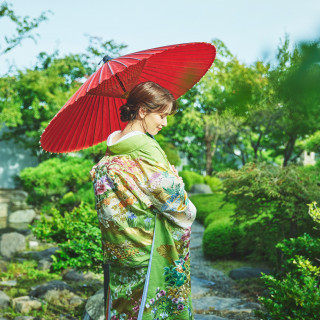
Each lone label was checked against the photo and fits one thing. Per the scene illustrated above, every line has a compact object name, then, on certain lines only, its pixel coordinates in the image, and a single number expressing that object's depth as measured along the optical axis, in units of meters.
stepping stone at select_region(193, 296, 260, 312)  3.71
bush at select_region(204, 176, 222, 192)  16.35
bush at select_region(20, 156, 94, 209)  8.17
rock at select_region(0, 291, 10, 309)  4.06
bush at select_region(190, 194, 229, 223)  10.29
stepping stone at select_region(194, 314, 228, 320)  3.18
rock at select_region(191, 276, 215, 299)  4.56
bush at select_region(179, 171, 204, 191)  15.60
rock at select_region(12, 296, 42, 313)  3.94
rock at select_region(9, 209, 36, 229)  10.86
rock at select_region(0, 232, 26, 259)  7.24
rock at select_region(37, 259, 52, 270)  5.95
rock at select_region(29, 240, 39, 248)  7.88
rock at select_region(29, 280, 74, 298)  4.29
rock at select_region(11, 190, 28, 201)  13.95
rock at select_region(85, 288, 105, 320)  3.26
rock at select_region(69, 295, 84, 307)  4.07
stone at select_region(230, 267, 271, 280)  5.31
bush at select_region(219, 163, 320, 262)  4.23
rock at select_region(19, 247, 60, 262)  6.81
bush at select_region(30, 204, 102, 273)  3.92
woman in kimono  1.75
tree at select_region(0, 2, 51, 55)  8.55
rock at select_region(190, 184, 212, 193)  15.06
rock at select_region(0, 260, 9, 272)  6.06
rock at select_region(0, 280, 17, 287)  5.06
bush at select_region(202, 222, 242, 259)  6.65
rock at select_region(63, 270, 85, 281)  5.04
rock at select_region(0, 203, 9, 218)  12.15
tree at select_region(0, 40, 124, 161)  12.66
